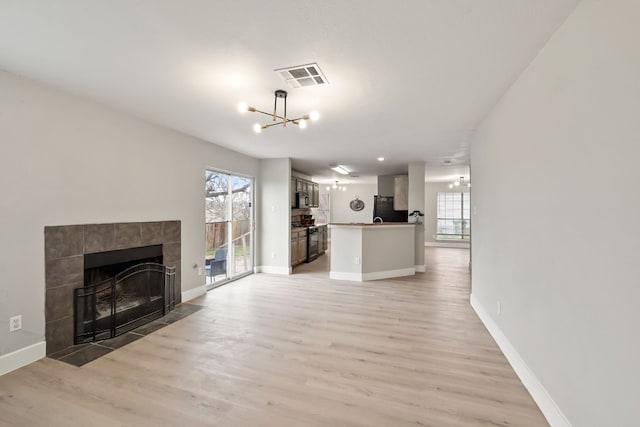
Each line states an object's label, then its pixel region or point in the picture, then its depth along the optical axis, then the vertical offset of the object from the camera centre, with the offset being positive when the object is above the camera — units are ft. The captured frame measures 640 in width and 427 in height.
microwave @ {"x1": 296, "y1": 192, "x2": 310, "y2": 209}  24.58 +1.00
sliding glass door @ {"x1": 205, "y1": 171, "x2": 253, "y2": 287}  16.62 -0.96
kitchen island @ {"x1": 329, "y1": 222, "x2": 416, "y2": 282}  18.61 -2.65
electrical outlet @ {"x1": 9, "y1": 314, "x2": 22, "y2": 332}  8.06 -3.20
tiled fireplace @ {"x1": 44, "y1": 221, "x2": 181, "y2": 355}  8.90 -1.73
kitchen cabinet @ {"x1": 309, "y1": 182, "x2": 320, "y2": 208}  28.25 +1.72
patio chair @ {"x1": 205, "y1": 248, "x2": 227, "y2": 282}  16.53 -3.18
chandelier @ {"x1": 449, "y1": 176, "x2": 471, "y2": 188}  32.30 +3.32
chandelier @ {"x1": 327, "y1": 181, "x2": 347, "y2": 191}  32.38 +3.03
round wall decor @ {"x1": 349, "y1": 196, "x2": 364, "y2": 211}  37.88 +1.01
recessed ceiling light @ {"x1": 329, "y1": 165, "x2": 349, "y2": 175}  24.47 +3.85
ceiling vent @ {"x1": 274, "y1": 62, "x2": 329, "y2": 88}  7.72 +3.90
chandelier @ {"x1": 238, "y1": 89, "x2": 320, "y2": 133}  8.54 +3.16
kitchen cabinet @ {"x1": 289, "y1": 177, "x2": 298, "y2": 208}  23.74 +1.85
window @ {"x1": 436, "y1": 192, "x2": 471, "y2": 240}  35.06 -0.56
